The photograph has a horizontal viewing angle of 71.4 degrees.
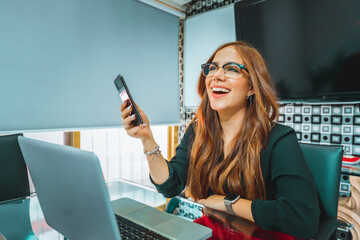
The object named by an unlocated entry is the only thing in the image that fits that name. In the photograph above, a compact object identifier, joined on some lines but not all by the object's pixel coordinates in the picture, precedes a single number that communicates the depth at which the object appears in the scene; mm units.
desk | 891
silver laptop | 496
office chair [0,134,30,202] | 1345
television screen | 1854
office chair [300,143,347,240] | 1179
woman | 948
